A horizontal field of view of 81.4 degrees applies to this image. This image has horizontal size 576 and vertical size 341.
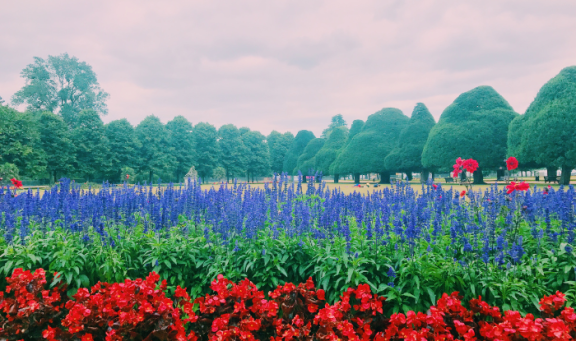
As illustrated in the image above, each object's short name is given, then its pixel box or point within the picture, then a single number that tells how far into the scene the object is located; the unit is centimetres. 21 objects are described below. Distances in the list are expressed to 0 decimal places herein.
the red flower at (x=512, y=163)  598
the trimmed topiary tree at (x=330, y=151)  4869
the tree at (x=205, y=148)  5187
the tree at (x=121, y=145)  3969
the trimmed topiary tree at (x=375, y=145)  3916
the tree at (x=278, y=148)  6660
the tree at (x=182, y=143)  4862
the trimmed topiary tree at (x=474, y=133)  2975
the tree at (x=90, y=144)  3653
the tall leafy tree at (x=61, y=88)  3900
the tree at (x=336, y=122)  9138
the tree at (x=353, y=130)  4634
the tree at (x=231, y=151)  5553
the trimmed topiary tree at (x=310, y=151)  5469
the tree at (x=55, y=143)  3431
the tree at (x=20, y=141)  2956
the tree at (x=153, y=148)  4303
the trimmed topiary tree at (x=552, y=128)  2311
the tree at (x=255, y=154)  5847
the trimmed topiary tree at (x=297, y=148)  5944
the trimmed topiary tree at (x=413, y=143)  3562
